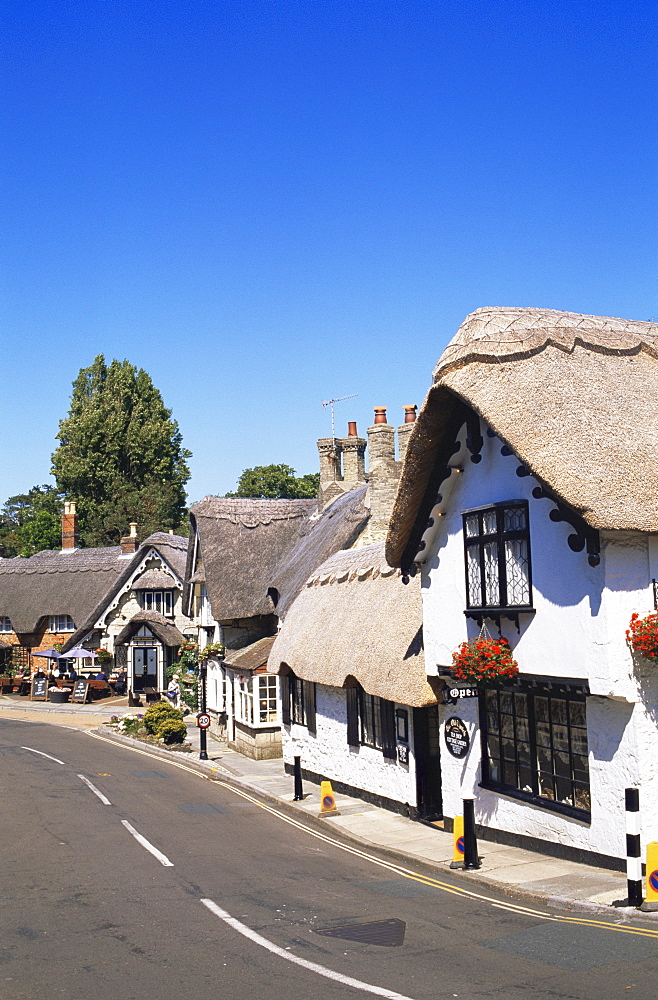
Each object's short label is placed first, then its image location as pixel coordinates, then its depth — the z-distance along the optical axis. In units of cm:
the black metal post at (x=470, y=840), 1386
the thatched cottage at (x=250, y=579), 2903
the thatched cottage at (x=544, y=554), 1270
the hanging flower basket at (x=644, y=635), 1209
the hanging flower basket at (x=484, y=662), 1444
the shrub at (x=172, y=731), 3164
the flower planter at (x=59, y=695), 5003
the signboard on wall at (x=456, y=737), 1662
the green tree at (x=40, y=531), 7938
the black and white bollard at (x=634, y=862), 1104
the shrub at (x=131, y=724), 3538
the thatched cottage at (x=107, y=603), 4969
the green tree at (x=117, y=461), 7144
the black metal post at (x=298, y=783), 2102
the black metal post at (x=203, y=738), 2859
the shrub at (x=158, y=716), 3269
